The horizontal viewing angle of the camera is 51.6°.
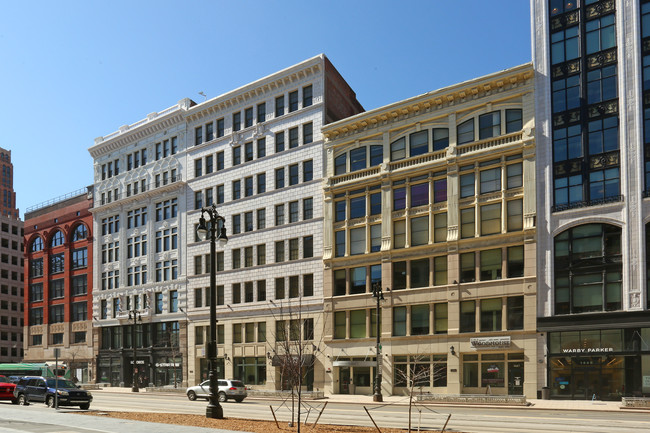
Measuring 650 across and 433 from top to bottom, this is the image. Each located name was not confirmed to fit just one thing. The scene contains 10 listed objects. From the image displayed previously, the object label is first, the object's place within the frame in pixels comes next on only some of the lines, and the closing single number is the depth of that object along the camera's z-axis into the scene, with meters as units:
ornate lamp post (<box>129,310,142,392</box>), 64.28
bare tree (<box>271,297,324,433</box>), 57.06
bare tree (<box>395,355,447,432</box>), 50.66
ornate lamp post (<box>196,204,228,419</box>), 26.88
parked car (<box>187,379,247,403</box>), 43.66
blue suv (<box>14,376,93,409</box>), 35.31
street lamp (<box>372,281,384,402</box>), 44.34
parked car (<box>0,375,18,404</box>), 39.59
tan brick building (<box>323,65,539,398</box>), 48.62
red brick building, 84.81
